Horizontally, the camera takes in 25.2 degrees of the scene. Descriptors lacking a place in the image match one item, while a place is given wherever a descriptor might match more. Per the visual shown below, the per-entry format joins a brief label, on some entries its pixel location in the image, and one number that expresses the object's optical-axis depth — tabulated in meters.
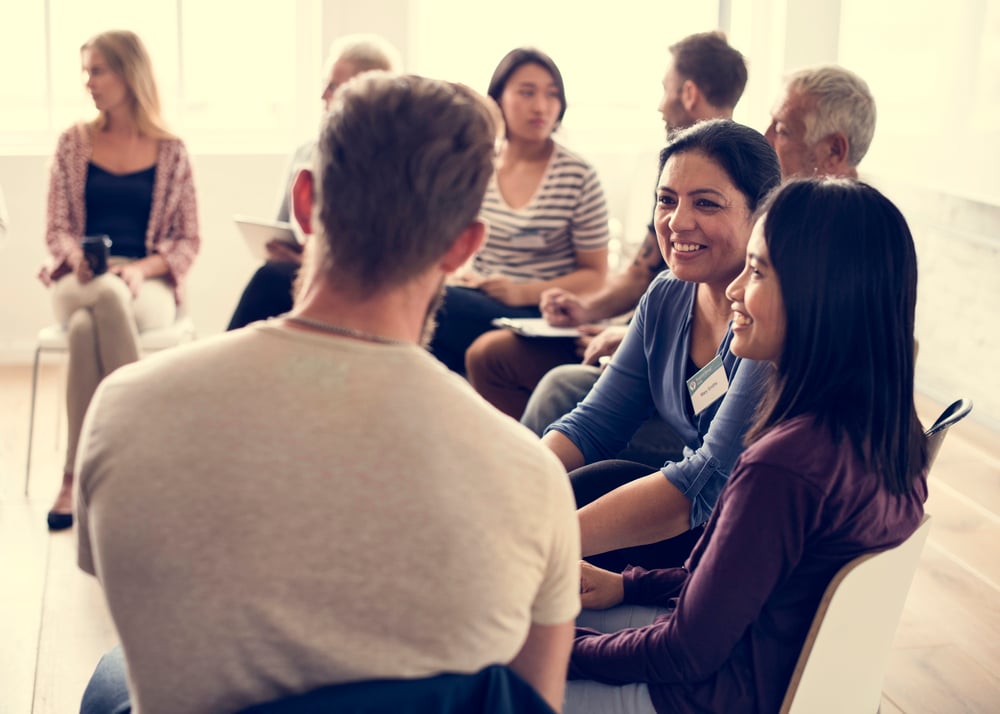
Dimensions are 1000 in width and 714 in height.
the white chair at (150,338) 4.34
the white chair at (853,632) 2.57
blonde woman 4.47
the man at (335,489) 2.19
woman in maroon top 2.58
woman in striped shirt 4.35
